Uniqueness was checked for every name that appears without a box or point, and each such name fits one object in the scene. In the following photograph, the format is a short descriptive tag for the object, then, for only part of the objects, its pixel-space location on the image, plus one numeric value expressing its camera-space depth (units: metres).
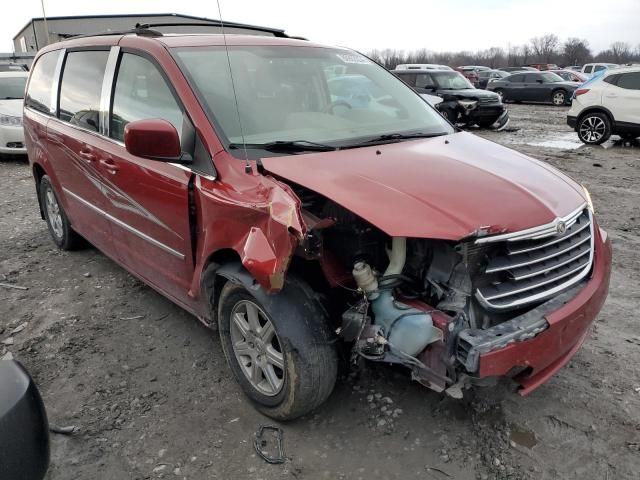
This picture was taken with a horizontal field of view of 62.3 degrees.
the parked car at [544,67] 42.66
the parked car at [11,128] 9.68
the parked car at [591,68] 30.47
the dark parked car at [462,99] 13.40
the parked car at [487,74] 29.41
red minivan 2.18
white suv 10.60
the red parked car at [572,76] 24.66
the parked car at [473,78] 24.75
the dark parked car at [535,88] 21.61
